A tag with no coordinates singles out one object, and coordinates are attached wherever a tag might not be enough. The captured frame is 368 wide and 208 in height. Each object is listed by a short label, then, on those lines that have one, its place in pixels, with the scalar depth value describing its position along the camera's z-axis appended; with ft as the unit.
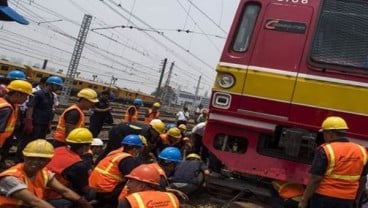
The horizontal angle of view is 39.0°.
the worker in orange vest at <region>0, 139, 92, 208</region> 12.82
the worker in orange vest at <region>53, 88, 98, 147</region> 22.80
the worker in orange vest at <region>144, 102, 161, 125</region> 42.24
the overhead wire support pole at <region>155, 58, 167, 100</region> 154.25
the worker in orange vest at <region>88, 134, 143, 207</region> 19.56
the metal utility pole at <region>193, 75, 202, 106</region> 208.33
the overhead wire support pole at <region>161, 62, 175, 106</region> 178.91
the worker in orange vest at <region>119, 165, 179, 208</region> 11.75
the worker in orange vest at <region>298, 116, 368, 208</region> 16.98
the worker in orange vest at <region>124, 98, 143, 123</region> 38.63
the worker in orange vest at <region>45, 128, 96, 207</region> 16.78
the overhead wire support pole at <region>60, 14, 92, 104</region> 80.48
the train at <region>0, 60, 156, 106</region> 112.37
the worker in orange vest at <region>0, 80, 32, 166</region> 18.86
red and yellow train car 20.11
